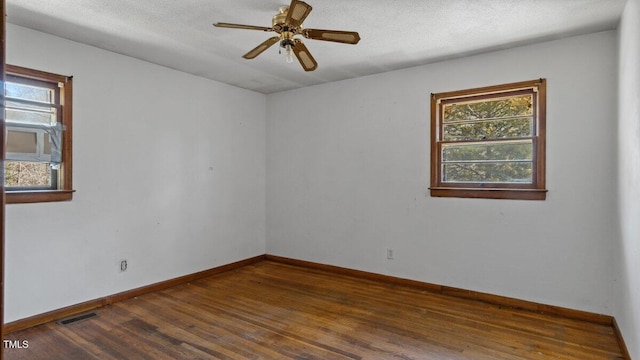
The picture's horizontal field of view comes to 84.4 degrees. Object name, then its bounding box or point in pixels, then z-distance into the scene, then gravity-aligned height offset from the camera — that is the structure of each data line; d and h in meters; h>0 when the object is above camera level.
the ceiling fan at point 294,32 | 2.34 +1.03
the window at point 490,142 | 3.44 +0.38
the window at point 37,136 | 3.02 +0.36
